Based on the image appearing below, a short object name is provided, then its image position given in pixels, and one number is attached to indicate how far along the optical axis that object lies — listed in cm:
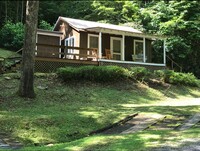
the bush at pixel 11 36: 3039
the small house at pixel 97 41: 2234
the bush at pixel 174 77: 1945
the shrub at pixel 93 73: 1669
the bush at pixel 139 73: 1869
